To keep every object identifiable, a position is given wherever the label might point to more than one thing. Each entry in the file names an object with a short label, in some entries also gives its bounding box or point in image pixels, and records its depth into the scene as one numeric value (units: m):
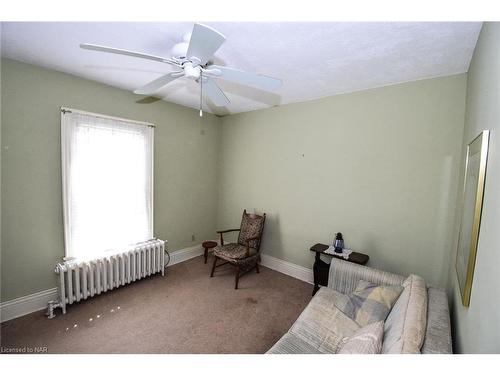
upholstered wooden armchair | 3.03
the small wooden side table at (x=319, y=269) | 2.74
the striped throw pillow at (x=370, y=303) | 1.68
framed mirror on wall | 1.10
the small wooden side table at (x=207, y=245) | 3.66
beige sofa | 1.11
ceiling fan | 1.21
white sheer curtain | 2.45
